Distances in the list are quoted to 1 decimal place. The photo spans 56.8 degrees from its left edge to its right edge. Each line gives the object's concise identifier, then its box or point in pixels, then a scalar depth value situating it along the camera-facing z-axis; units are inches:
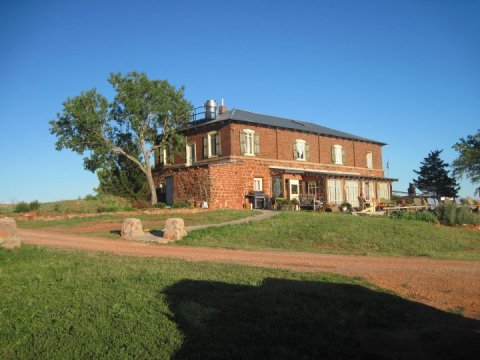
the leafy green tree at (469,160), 1815.9
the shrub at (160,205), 1077.3
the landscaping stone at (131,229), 619.8
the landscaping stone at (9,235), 424.2
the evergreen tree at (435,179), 2287.2
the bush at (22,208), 1096.2
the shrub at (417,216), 821.9
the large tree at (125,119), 1240.8
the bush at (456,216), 816.9
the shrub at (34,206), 1115.3
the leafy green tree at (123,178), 1259.8
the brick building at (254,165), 1138.7
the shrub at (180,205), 1056.2
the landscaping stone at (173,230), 606.9
